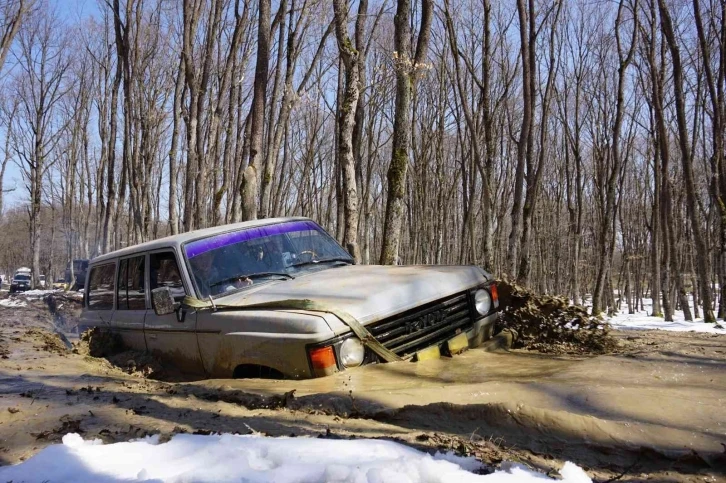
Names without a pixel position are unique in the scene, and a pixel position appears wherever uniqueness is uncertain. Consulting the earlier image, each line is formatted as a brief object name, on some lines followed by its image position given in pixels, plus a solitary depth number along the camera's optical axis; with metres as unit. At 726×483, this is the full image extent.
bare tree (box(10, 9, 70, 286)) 31.02
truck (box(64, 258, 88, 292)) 23.42
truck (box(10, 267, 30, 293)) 34.56
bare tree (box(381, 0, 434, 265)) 9.07
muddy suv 3.56
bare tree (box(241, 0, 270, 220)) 11.73
